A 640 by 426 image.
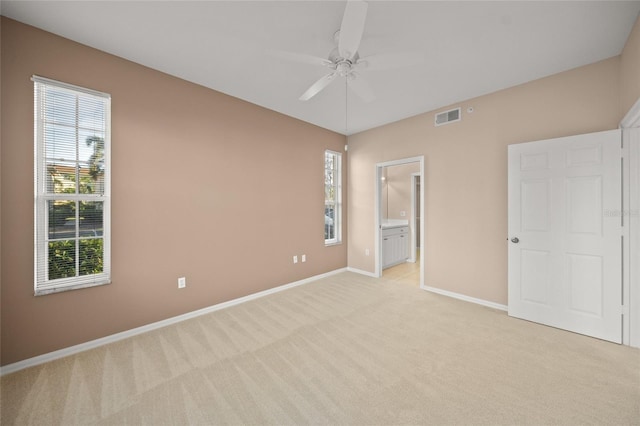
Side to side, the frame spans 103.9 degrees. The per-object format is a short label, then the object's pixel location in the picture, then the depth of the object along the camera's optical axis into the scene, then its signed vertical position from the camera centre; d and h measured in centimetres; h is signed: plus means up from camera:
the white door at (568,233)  252 -22
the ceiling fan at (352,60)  173 +140
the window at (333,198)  506 +31
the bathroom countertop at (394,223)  539 -24
